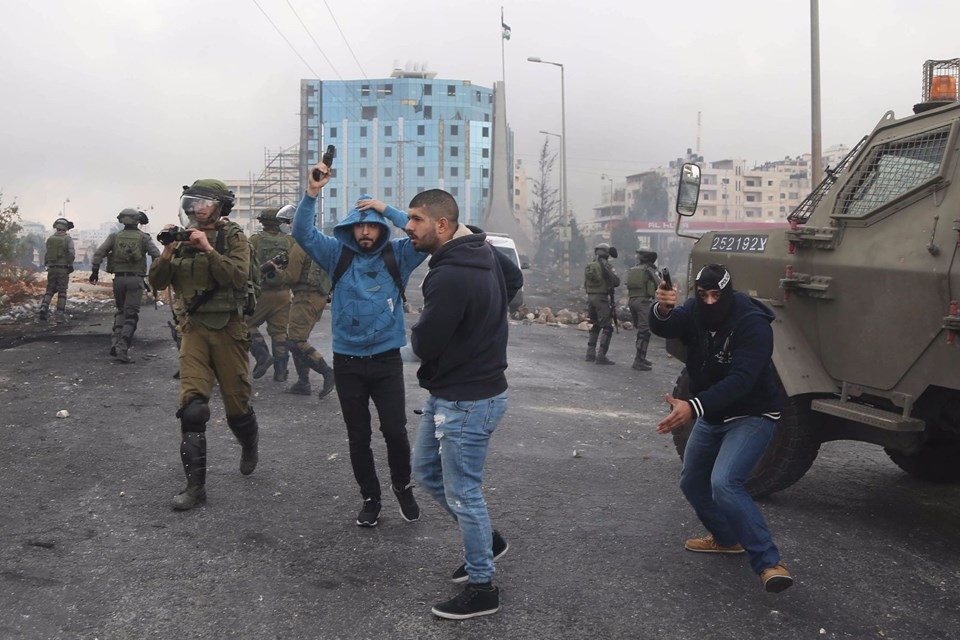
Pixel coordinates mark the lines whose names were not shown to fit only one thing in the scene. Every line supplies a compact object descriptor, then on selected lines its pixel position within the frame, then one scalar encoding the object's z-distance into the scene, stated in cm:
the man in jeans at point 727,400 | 390
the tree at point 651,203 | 9035
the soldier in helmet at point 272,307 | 938
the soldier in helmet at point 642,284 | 1248
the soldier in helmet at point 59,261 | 1486
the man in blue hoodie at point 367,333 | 470
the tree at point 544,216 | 6388
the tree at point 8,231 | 2127
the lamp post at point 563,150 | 4214
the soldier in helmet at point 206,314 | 509
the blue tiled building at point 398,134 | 9512
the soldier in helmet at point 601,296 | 1266
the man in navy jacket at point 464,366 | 367
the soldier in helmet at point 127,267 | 1062
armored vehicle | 437
